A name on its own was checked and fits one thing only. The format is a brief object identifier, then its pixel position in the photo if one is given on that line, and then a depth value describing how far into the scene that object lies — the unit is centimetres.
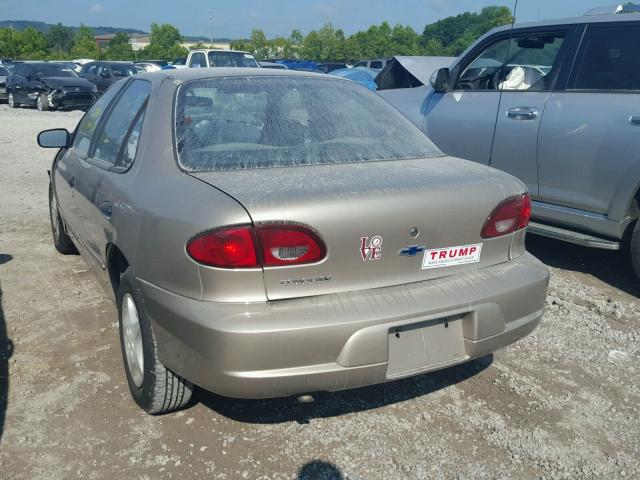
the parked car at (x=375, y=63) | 2926
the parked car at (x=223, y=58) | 1728
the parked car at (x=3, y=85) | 2330
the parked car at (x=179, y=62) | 2469
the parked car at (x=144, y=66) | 2386
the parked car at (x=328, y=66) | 3189
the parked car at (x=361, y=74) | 1287
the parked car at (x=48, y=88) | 1956
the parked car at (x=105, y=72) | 2237
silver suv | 433
